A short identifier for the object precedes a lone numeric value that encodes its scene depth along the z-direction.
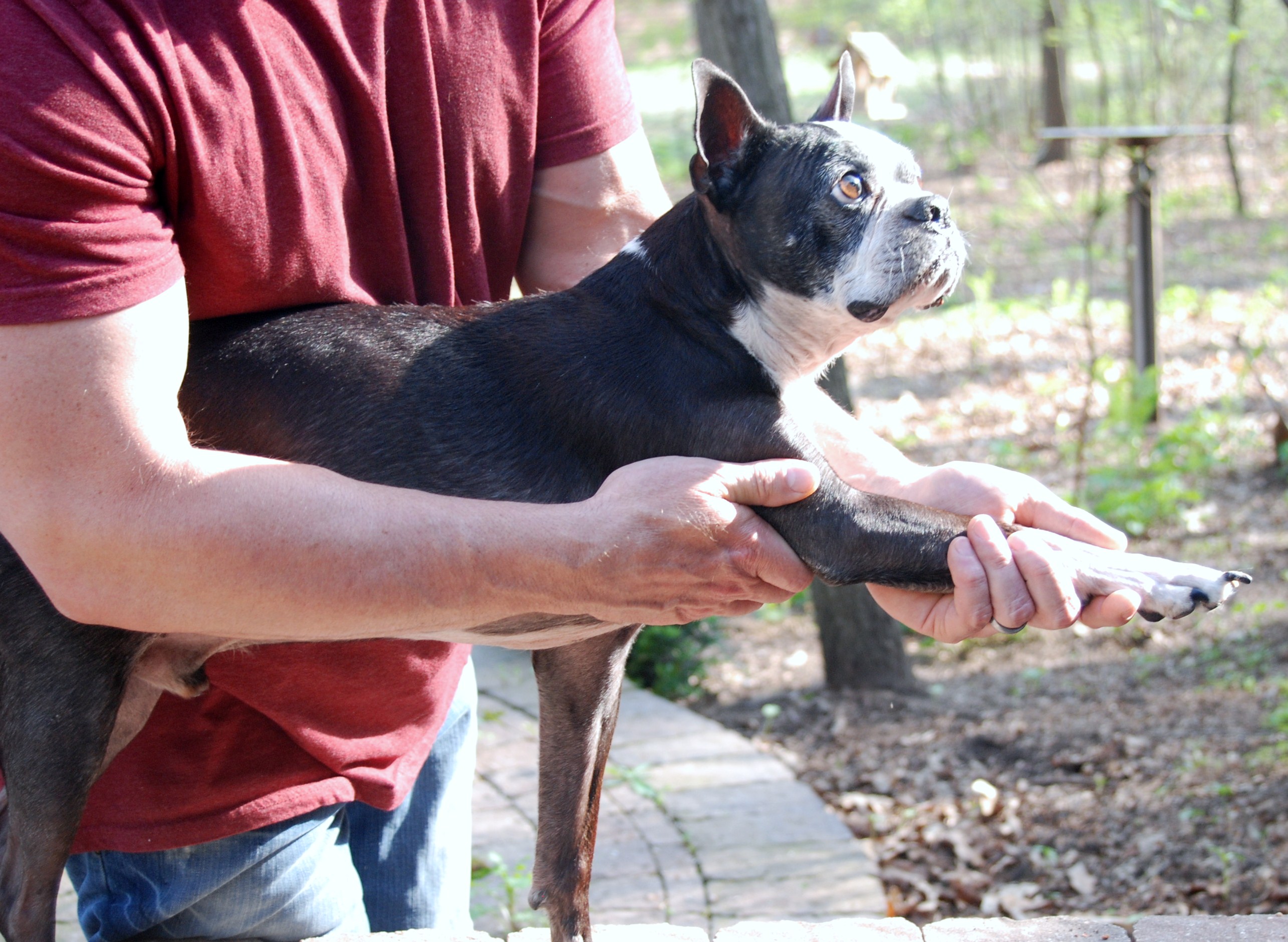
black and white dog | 2.22
